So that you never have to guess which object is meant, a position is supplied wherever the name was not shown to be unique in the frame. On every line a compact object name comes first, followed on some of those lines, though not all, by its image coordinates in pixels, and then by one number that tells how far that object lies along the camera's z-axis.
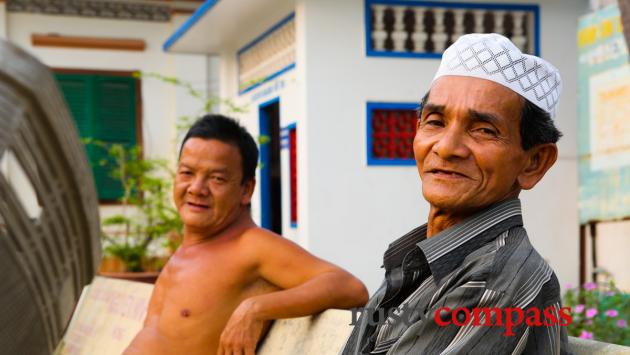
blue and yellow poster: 5.88
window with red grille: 6.92
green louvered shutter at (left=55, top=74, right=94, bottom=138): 10.76
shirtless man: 2.67
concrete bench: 2.52
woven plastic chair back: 0.79
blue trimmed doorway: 8.39
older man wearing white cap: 1.54
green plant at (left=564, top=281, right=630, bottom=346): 4.66
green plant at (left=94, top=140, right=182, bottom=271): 6.91
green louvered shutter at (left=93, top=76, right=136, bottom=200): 10.87
